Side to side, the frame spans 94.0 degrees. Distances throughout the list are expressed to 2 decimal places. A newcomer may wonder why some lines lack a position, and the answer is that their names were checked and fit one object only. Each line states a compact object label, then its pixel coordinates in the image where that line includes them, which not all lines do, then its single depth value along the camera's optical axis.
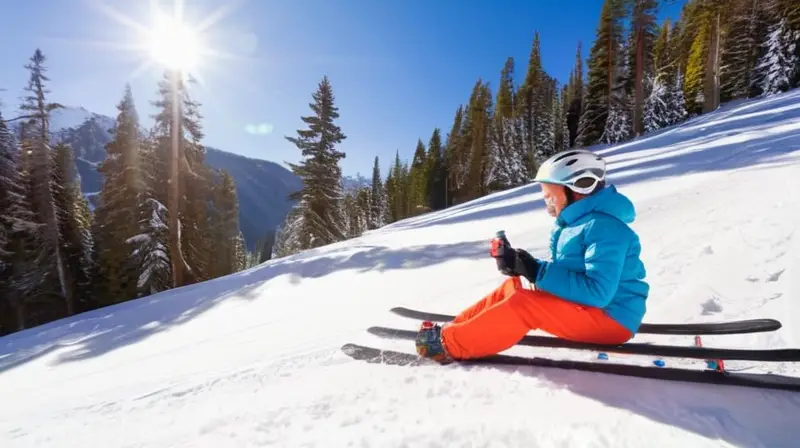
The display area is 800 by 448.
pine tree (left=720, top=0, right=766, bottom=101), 30.78
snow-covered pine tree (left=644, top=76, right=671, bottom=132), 34.09
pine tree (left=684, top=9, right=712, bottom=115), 34.00
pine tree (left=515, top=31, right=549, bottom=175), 43.28
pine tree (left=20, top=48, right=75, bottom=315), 20.16
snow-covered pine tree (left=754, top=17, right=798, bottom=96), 25.97
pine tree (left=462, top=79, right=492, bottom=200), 46.00
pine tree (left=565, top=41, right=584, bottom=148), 44.81
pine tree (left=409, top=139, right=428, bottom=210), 58.56
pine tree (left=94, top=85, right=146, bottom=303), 20.80
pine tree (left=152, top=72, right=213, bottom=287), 18.14
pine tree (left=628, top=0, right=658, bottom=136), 26.82
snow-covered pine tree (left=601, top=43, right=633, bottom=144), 29.77
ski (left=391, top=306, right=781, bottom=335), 2.76
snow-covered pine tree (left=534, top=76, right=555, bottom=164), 43.78
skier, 2.53
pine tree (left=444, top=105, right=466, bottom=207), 53.53
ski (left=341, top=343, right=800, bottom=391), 2.28
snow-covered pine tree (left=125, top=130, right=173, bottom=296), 19.11
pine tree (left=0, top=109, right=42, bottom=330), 20.56
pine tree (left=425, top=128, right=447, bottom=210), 57.19
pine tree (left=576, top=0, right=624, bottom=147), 30.16
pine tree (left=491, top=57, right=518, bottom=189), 41.31
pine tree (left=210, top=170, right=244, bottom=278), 30.86
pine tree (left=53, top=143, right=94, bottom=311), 23.39
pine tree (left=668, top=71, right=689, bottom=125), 35.03
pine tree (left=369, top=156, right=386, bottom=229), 62.28
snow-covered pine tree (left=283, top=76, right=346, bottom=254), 22.62
